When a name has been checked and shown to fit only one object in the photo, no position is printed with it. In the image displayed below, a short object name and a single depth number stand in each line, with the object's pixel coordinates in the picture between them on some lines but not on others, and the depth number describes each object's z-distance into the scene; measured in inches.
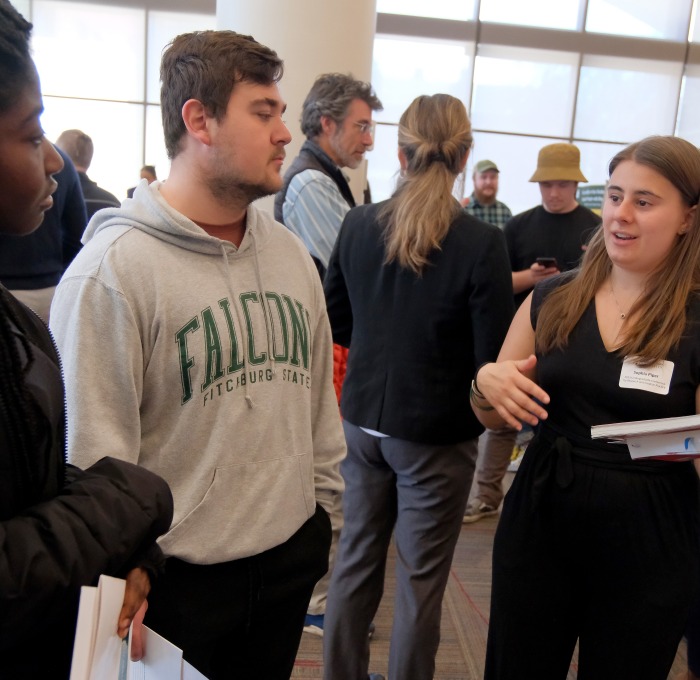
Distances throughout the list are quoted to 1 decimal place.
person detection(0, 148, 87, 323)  100.8
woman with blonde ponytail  69.6
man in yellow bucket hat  135.0
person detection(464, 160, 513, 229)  217.6
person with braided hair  28.2
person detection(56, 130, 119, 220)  147.8
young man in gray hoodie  43.4
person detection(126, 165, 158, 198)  217.9
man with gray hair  90.7
